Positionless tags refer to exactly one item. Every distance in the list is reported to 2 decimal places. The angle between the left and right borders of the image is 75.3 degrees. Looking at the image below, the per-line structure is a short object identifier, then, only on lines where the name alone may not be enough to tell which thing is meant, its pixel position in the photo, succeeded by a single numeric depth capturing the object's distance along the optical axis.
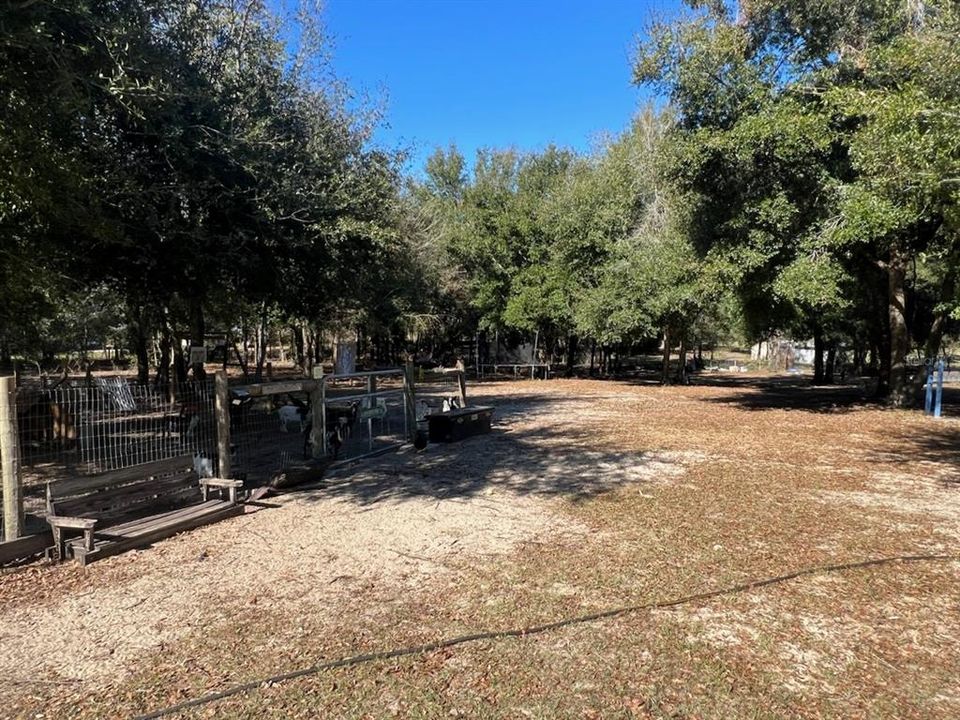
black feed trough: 10.22
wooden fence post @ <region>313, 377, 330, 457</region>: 8.09
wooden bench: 4.80
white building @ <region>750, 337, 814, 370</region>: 38.91
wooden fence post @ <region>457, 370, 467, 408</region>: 12.77
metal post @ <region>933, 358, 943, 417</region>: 13.36
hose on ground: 2.93
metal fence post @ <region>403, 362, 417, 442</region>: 10.17
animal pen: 5.29
